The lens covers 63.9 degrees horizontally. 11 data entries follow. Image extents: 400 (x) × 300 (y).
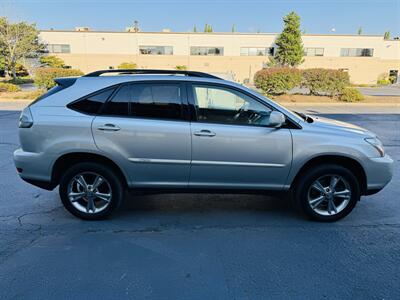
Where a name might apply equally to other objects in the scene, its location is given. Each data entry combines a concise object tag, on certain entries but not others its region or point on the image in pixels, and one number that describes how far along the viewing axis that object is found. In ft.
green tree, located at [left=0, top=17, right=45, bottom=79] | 99.19
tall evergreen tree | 123.54
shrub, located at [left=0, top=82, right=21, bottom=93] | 70.18
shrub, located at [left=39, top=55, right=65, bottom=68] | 120.60
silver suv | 11.98
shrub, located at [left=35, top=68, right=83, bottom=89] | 62.80
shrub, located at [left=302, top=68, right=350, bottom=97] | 61.41
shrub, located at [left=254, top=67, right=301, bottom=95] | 62.69
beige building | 132.98
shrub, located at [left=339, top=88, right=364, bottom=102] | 61.82
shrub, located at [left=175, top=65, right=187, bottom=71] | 126.00
